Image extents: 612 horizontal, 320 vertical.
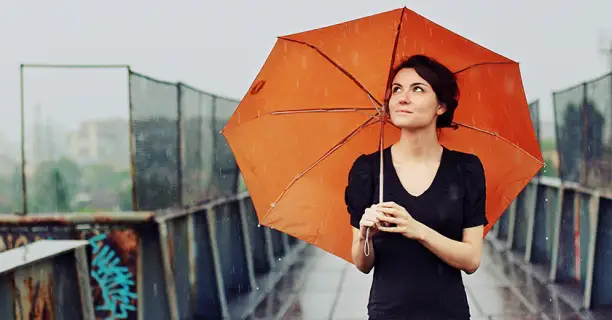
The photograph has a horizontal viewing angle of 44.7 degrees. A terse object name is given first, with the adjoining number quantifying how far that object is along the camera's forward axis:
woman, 2.74
